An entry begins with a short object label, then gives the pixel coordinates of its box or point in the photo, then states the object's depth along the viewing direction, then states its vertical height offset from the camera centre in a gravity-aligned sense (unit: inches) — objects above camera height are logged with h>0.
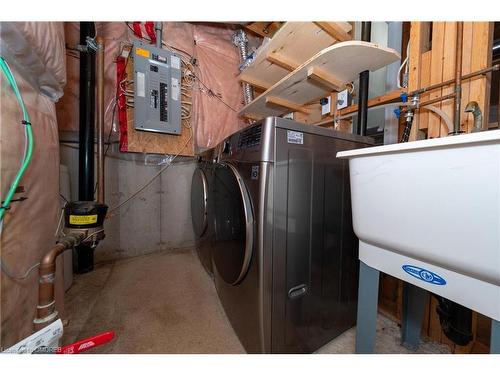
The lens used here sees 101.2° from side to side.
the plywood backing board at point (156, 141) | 74.4 +15.0
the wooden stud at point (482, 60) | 35.5 +22.3
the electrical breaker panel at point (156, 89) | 72.6 +33.2
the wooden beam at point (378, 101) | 47.7 +21.0
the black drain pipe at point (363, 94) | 48.2 +21.5
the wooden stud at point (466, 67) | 37.2 +22.1
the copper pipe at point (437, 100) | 37.9 +16.8
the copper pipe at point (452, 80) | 33.9 +19.6
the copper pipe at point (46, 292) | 25.6 -14.8
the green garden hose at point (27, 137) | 23.3 +4.9
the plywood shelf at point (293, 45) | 51.1 +37.7
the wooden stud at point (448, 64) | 38.9 +23.5
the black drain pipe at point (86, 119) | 61.5 +17.5
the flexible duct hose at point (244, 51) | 89.1 +58.5
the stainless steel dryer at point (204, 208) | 58.9 -8.9
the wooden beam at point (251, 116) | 89.4 +29.3
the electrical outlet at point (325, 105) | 68.3 +26.6
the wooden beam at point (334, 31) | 50.5 +39.7
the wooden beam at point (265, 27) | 76.2 +59.3
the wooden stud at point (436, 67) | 40.9 +24.2
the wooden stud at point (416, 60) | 44.2 +27.3
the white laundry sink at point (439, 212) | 16.7 -2.5
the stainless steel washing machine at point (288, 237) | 30.7 -9.0
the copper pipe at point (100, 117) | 65.2 +19.5
